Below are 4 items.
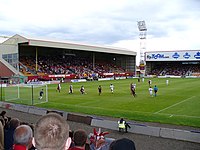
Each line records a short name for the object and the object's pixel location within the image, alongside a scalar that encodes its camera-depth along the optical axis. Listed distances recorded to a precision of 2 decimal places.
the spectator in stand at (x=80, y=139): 4.37
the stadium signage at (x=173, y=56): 80.50
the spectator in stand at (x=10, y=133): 5.64
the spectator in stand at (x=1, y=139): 3.86
